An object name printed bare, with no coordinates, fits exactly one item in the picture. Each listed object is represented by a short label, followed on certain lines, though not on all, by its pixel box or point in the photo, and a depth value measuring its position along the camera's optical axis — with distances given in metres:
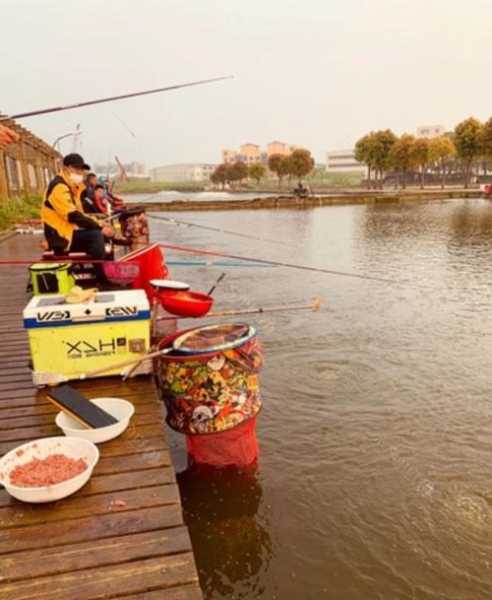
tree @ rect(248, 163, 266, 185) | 120.00
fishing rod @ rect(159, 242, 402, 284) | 13.76
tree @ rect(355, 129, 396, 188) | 80.50
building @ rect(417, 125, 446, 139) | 188.88
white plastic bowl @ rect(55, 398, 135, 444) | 3.80
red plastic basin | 5.78
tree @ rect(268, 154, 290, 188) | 99.62
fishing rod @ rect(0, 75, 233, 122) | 6.28
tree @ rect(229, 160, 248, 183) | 135.00
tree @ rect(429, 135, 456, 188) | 72.19
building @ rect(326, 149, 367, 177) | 191.12
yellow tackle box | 4.63
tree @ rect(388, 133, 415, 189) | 74.44
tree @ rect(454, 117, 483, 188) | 68.12
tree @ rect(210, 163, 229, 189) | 142.88
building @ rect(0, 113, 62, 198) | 23.28
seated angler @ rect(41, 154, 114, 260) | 7.75
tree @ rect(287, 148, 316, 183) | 96.00
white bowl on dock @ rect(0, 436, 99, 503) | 3.09
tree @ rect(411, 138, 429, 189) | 73.00
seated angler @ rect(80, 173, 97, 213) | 13.57
